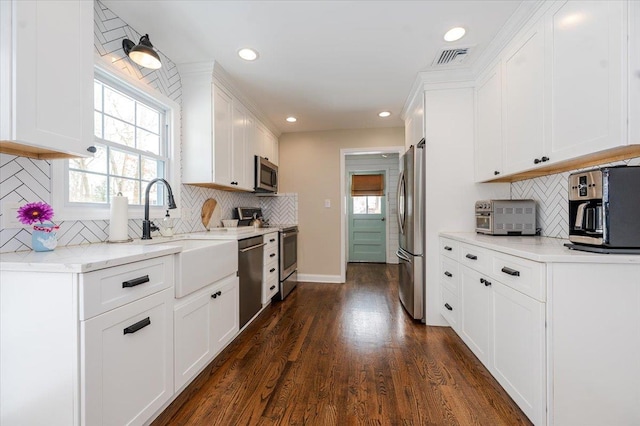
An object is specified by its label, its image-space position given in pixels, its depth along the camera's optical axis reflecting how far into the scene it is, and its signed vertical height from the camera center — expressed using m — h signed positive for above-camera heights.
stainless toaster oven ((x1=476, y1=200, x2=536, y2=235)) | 2.08 -0.04
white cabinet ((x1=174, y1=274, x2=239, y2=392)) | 1.55 -0.77
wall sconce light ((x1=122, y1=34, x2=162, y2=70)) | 1.64 +0.97
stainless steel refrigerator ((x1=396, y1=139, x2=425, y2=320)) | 2.67 -0.19
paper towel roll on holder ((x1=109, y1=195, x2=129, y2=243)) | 1.68 -0.05
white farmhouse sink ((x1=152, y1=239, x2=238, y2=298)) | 1.54 -0.34
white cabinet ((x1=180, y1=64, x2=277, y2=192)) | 2.47 +0.81
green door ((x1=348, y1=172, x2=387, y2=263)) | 5.97 -0.37
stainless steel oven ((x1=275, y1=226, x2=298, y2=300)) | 3.41 -0.66
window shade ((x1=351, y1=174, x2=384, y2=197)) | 5.95 +0.60
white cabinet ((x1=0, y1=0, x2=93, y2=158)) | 1.04 +0.58
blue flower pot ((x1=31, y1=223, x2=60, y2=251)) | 1.28 -0.12
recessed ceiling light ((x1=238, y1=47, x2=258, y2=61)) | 2.23 +1.34
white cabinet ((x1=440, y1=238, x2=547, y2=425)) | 1.24 -0.62
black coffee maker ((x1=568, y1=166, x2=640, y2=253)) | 1.16 +0.01
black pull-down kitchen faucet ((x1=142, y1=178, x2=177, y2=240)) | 1.86 -0.04
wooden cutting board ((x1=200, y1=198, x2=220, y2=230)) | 2.81 +0.01
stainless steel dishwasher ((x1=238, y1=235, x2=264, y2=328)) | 2.36 -0.60
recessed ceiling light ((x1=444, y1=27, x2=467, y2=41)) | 1.97 +1.34
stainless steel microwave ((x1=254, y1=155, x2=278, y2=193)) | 3.46 +0.50
